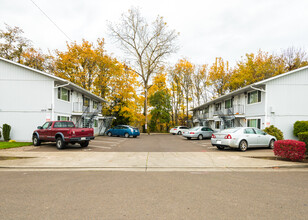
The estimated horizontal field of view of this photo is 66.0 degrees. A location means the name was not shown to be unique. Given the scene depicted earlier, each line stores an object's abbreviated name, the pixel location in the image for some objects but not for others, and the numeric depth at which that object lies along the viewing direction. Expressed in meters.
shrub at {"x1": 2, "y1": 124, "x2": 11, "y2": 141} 18.42
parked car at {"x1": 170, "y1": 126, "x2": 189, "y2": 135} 39.94
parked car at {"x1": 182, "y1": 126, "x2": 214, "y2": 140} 25.50
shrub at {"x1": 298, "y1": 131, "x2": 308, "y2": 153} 10.61
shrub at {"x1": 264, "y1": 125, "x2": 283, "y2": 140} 18.61
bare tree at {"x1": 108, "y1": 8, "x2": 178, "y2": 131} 38.56
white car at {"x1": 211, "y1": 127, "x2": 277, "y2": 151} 13.87
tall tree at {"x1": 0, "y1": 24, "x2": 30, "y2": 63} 31.41
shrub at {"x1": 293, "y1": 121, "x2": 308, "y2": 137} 18.99
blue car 28.34
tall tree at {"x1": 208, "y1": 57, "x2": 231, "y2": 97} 43.88
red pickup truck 14.32
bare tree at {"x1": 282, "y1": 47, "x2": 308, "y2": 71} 33.81
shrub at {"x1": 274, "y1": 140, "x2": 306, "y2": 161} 10.01
